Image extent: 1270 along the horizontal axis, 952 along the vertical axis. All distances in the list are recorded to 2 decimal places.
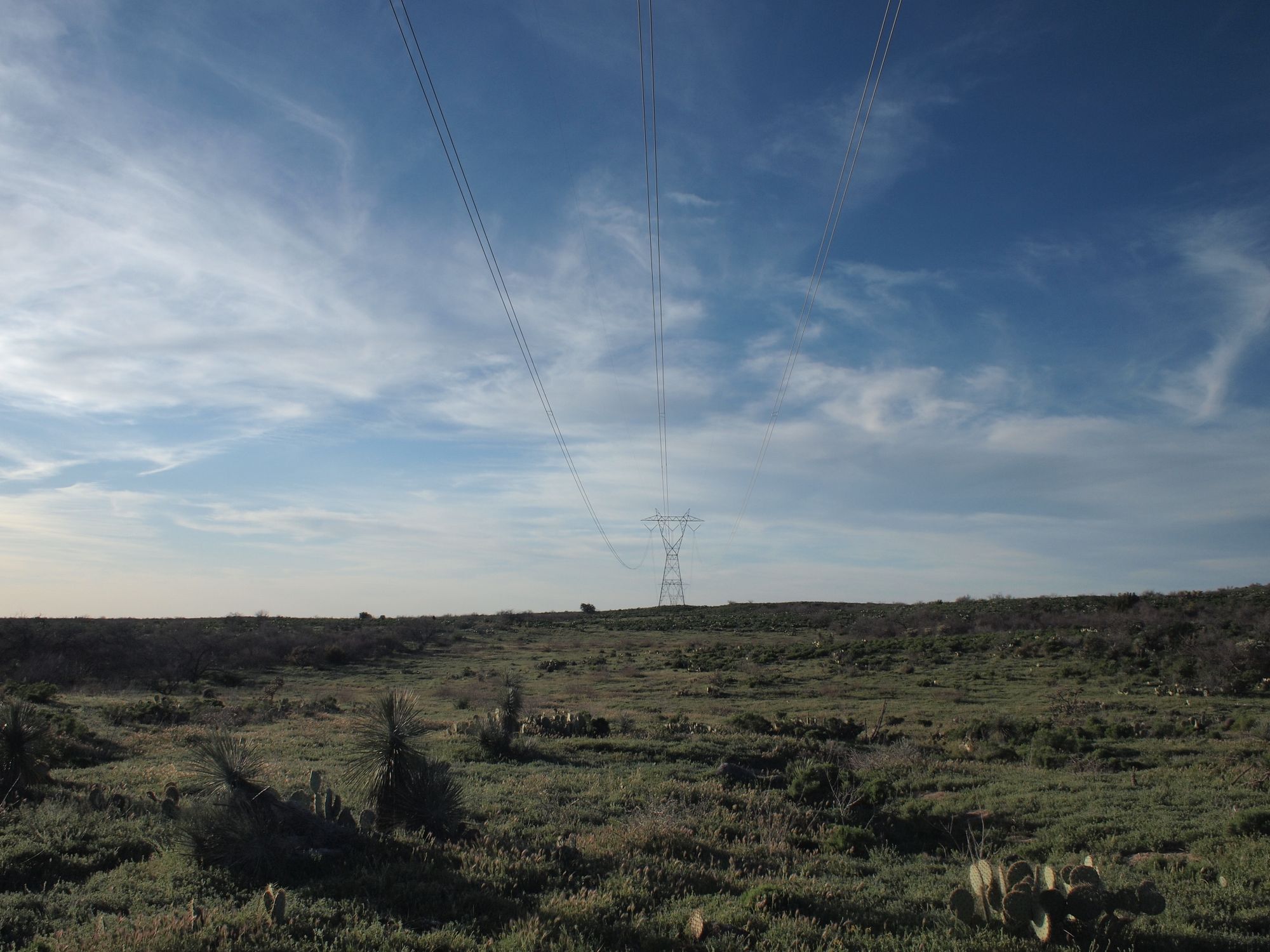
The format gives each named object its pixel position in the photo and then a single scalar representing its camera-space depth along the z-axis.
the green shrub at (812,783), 14.16
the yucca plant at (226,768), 9.09
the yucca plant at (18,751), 11.50
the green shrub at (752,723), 23.11
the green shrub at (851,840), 11.11
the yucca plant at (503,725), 18.31
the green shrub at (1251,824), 10.96
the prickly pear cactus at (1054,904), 6.80
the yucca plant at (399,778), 10.45
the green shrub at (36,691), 23.17
